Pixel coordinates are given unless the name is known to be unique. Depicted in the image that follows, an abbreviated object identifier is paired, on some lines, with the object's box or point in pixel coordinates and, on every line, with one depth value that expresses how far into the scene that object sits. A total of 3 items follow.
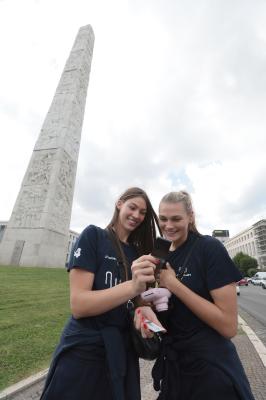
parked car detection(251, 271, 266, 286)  40.22
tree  72.19
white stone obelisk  17.11
